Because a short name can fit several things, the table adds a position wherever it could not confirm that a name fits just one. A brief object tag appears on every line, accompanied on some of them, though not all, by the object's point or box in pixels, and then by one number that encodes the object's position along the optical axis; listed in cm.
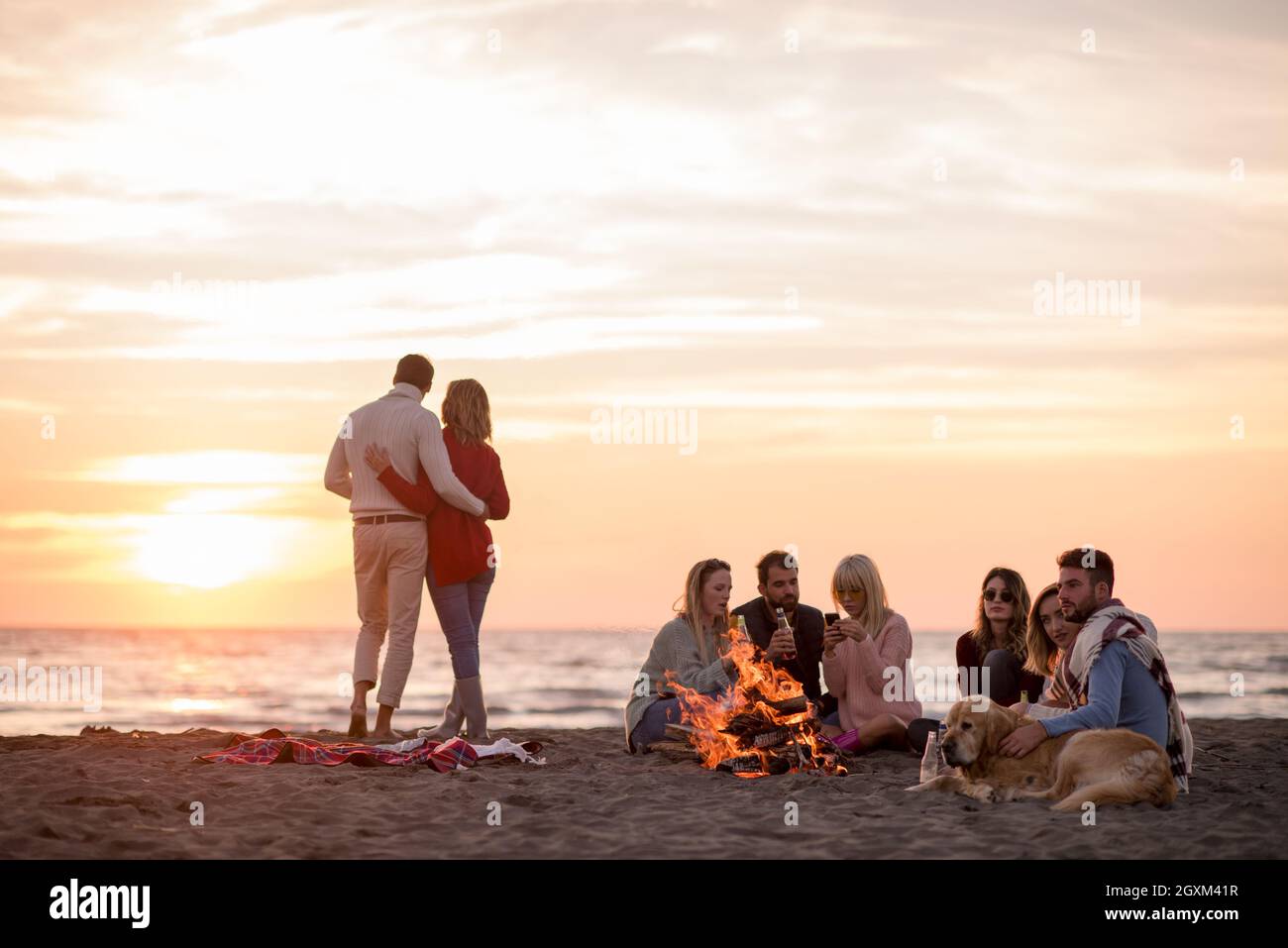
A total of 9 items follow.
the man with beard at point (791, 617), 936
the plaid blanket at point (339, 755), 812
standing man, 900
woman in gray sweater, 895
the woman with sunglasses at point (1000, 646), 902
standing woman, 903
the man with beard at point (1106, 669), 689
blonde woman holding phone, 902
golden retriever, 659
